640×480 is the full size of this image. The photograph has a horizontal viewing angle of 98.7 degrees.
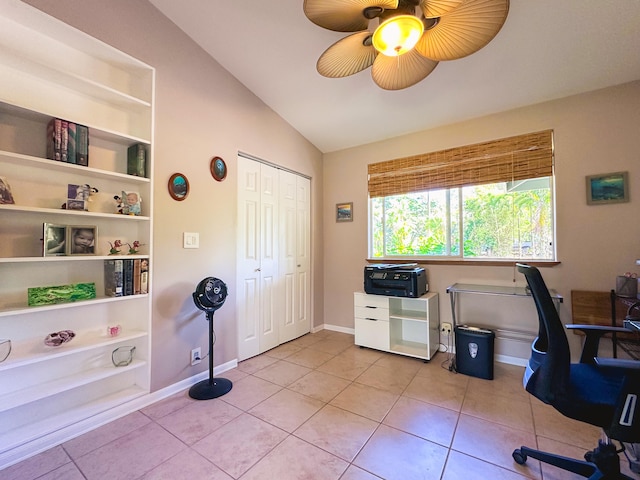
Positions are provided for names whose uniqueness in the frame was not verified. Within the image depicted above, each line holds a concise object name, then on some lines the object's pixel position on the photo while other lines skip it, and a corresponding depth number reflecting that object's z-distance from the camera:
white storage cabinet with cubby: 2.83
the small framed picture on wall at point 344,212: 3.67
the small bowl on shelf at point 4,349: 1.51
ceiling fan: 1.22
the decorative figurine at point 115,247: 1.93
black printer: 2.79
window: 2.61
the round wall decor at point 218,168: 2.51
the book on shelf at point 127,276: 1.94
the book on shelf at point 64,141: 1.69
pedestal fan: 2.16
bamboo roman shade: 2.57
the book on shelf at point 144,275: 2.01
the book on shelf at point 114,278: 1.91
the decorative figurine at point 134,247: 2.05
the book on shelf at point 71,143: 1.72
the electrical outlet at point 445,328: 2.96
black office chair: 1.07
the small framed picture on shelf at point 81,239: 1.75
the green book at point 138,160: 2.04
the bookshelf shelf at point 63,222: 1.59
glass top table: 2.32
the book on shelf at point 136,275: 1.98
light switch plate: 2.29
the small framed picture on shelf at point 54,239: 1.64
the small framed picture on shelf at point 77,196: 1.75
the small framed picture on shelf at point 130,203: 1.99
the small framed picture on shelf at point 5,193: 1.50
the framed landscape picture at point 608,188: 2.25
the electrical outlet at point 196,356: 2.34
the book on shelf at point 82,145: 1.76
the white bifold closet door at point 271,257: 2.85
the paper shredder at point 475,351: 2.41
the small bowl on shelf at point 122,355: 2.01
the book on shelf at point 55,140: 1.66
